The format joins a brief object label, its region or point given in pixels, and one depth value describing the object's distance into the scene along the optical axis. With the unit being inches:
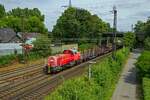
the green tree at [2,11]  5802.2
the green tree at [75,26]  4254.4
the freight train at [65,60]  1868.8
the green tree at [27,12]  6406.5
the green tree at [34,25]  5378.9
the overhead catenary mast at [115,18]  1953.0
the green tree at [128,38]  4429.1
